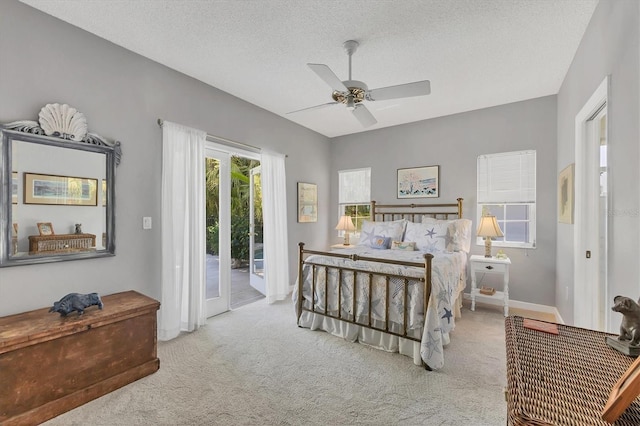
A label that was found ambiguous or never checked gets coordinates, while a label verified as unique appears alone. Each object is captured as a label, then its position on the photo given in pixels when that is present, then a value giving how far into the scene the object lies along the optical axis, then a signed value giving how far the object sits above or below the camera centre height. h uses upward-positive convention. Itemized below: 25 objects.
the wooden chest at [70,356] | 1.73 -1.00
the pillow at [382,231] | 4.13 -0.29
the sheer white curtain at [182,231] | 2.95 -0.21
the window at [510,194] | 3.89 +0.25
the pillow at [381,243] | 4.05 -0.45
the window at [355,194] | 5.32 +0.33
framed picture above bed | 4.54 +0.48
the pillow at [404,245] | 3.82 -0.46
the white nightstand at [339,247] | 4.68 -0.59
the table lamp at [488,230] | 3.66 -0.24
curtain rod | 3.49 +0.91
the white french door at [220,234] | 3.76 -0.30
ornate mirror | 2.08 +0.18
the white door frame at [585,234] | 2.40 -0.20
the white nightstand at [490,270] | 3.58 -0.75
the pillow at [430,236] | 3.69 -0.33
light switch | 2.83 -0.11
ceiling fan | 2.38 +1.07
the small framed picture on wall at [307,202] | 4.90 +0.17
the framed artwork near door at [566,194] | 2.83 +0.18
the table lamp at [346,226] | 4.93 -0.25
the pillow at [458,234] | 3.73 -0.30
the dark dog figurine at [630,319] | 1.05 -0.40
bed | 2.45 -0.79
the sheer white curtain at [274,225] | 4.20 -0.20
